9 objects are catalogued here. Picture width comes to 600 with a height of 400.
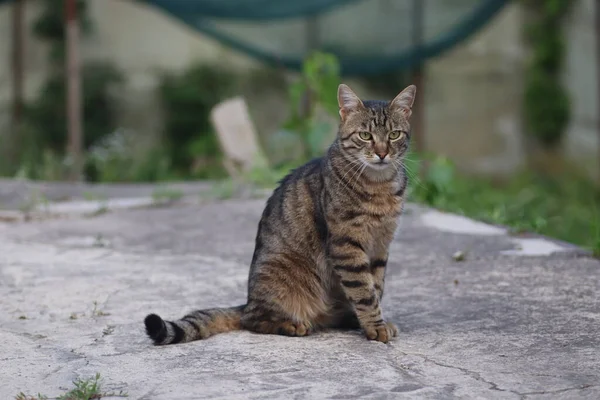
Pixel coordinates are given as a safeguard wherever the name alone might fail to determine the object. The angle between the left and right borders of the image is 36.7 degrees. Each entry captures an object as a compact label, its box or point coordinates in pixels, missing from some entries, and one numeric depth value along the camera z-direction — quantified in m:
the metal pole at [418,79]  8.29
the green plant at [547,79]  9.73
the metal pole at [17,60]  9.06
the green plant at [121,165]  8.33
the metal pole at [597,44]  9.44
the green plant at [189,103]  9.49
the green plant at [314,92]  7.01
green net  7.96
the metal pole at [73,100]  7.47
